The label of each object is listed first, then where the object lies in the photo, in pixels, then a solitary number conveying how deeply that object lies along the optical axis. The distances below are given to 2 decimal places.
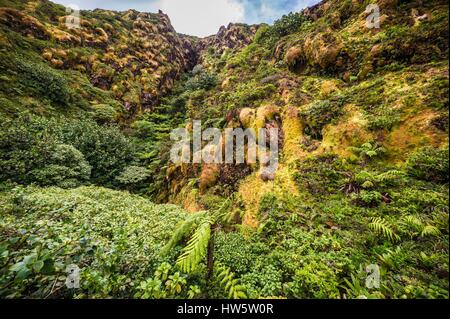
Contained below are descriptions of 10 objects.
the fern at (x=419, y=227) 2.68
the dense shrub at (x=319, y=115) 6.21
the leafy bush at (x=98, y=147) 10.20
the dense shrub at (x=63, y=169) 7.29
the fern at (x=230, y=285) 2.32
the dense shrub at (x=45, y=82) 11.70
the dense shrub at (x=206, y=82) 17.20
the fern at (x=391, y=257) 2.58
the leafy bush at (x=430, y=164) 3.42
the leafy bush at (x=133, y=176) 10.59
